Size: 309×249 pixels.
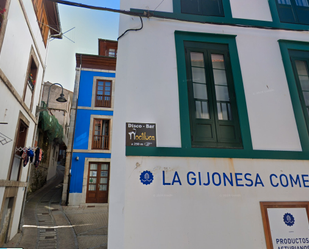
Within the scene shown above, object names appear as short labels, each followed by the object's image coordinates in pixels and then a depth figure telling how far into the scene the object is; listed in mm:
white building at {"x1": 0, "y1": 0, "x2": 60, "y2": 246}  5840
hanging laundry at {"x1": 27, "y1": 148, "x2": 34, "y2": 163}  7443
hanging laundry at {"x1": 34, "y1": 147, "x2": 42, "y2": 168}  8133
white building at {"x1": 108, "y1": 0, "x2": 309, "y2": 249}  3459
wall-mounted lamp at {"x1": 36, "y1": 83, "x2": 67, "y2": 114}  9277
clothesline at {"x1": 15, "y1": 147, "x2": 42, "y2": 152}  7225
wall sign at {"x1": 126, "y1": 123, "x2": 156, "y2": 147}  3730
